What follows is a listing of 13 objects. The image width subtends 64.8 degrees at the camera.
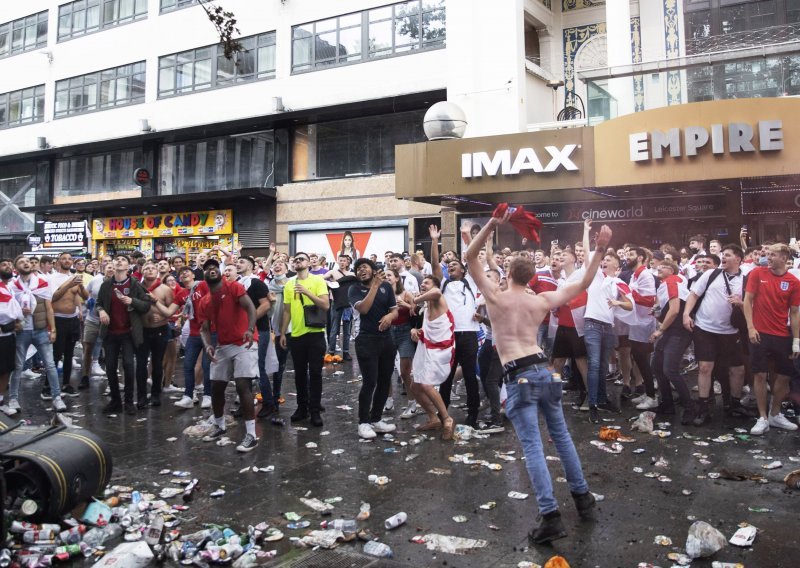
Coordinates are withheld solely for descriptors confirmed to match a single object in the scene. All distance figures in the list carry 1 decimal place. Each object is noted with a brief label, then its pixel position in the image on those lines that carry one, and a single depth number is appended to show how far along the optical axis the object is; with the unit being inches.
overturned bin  176.6
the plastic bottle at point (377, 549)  170.1
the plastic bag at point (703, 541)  163.9
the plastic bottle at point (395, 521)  187.8
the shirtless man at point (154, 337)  364.2
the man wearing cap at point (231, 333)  284.0
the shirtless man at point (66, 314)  403.9
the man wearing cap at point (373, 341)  294.1
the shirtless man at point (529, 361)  187.6
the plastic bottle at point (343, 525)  185.5
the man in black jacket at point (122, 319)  349.7
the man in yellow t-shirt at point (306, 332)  313.4
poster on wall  845.2
